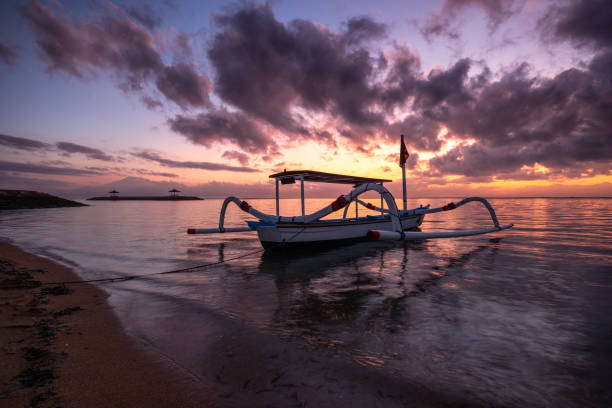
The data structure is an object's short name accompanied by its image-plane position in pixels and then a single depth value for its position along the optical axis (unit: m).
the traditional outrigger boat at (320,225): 13.01
